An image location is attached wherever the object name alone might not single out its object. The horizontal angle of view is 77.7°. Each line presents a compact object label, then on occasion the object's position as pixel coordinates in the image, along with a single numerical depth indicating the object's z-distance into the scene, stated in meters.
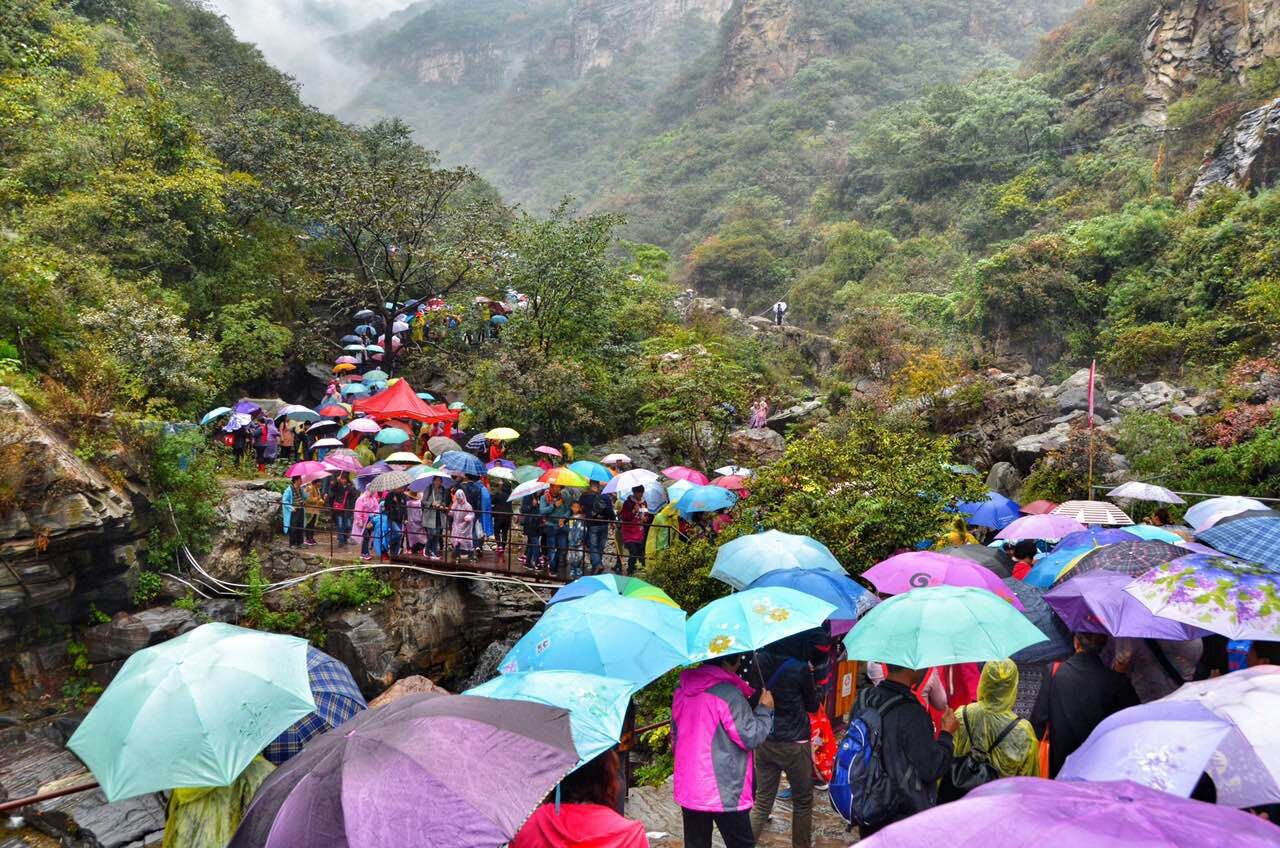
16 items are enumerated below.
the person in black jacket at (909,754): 3.62
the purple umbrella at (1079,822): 1.73
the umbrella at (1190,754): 2.55
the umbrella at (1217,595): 3.98
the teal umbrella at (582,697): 3.53
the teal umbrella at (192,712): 3.89
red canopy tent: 14.34
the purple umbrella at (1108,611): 4.40
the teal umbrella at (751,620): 4.15
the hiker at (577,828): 3.24
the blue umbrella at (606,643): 4.71
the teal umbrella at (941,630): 3.91
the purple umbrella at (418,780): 2.73
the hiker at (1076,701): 4.21
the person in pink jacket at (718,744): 4.04
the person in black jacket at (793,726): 4.56
